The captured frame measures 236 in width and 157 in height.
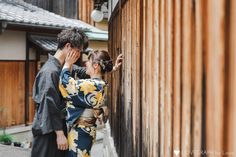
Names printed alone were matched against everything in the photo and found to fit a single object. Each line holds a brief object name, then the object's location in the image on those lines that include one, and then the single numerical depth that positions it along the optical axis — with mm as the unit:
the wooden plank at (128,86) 4868
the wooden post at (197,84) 1818
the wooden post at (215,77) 1548
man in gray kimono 4258
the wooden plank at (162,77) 2674
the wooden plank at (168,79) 2443
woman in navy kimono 4141
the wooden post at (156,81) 2914
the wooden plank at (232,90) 1448
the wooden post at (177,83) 2219
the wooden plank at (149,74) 3201
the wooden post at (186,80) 2008
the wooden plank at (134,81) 4257
